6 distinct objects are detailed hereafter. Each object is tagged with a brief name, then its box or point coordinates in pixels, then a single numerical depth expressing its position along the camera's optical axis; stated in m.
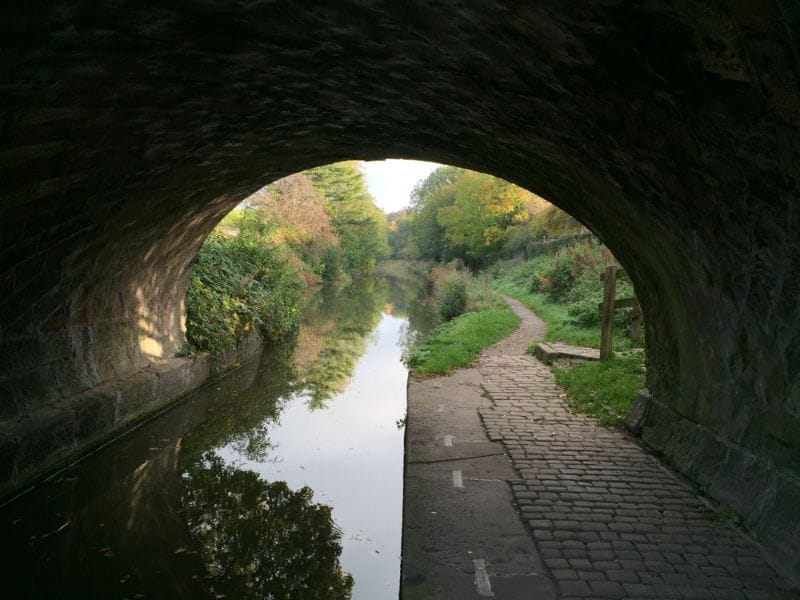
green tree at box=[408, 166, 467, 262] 54.84
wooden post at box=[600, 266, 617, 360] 9.63
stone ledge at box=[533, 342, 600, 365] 10.69
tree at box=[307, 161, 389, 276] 37.25
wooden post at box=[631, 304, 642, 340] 10.55
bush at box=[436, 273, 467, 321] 21.23
